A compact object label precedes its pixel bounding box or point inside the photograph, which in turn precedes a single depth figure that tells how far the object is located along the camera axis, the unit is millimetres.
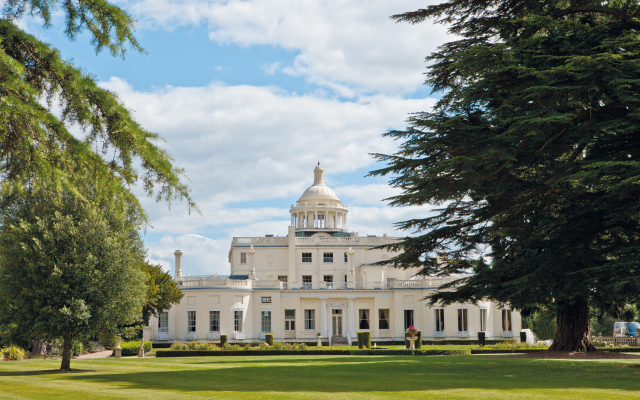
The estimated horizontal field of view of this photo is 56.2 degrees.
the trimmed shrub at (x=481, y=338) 47000
